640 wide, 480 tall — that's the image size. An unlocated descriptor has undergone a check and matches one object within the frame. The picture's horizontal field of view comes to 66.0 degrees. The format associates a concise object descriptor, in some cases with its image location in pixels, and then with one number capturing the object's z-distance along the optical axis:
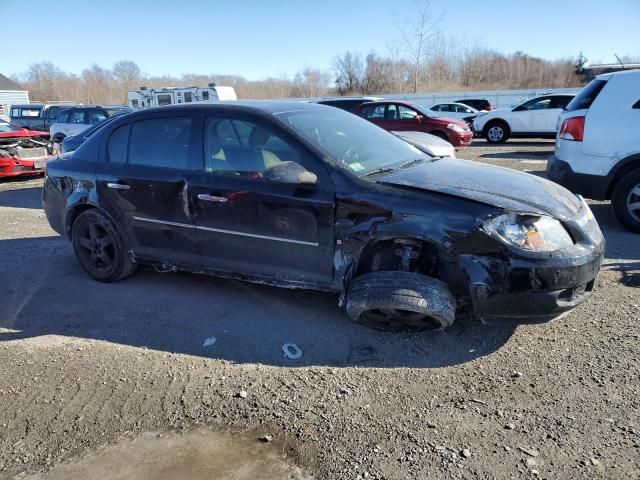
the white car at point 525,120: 16.53
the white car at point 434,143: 7.21
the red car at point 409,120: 14.12
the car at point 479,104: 25.12
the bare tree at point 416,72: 46.16
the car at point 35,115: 20.84
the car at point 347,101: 14.02
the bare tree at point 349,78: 51.31
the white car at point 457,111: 21.30
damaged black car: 3.06
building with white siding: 44.66
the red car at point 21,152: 11.20
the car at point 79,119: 15.62
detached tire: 3.15
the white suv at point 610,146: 5.53
